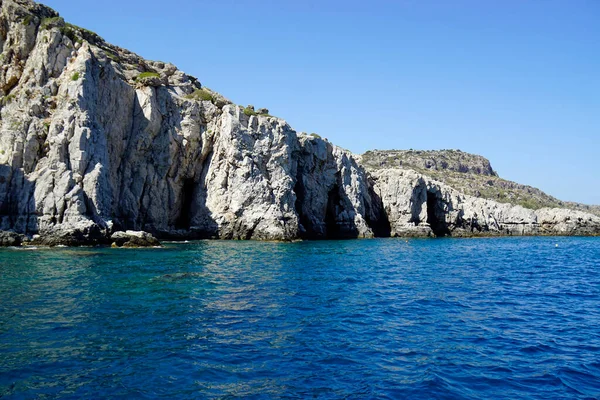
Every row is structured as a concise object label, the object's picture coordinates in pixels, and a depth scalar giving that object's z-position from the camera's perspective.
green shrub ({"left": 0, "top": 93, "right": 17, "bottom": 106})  54.72
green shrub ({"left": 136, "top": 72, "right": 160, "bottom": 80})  66.62
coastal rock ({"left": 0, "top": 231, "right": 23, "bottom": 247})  45.31
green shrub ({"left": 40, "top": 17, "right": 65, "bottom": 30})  57.88
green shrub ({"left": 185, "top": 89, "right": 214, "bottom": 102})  72.44
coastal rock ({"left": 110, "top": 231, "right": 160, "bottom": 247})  48.59
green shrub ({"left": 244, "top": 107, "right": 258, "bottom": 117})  74.50
